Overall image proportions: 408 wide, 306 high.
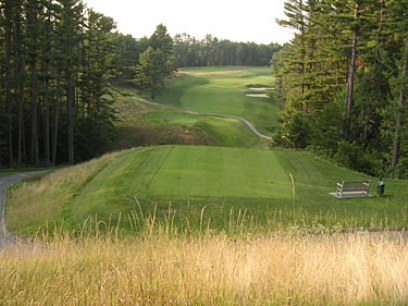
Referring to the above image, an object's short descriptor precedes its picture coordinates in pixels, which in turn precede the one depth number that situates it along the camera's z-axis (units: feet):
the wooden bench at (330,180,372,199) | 54.56
